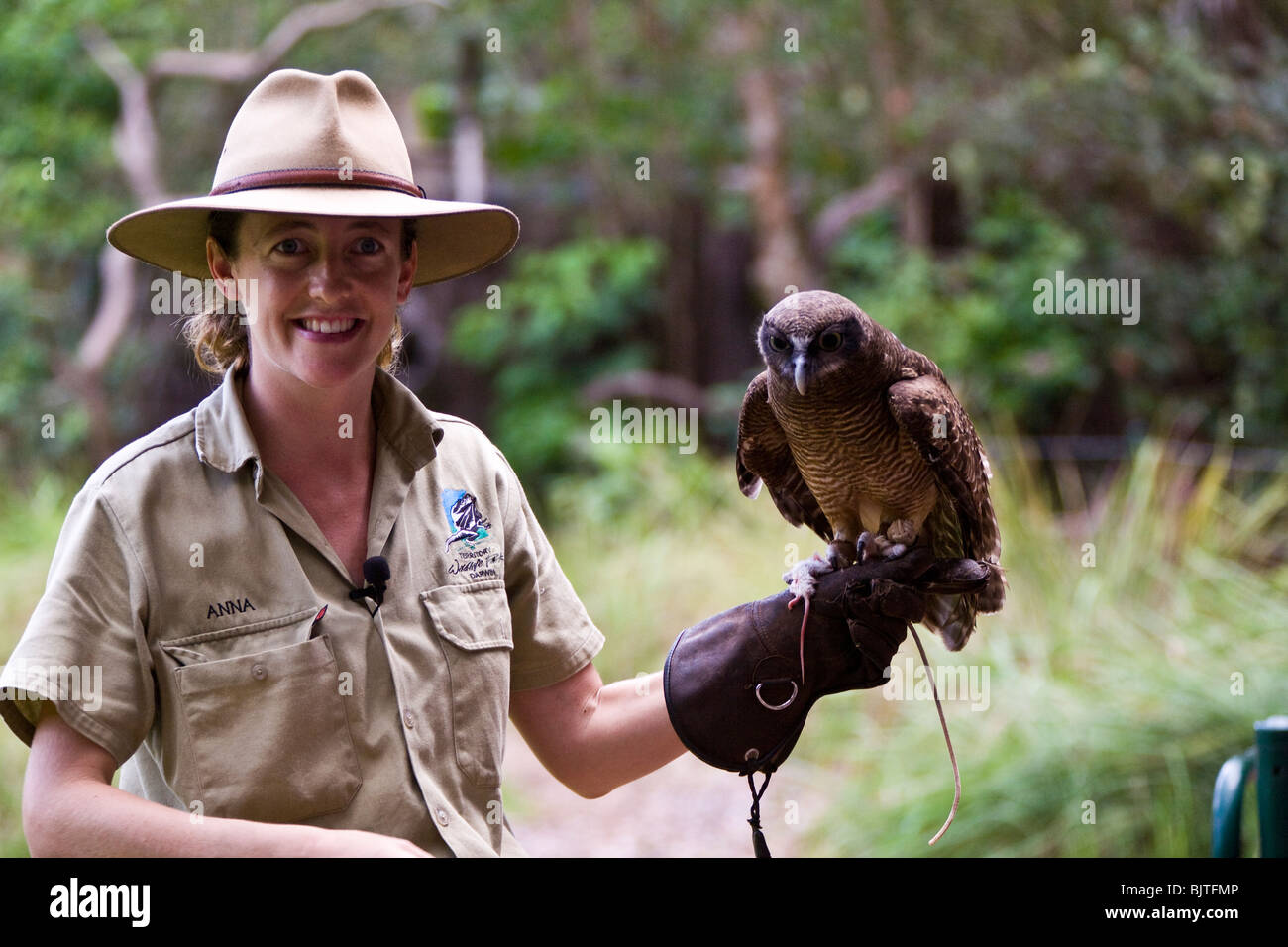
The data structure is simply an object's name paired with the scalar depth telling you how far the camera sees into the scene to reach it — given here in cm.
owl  207
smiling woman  155
